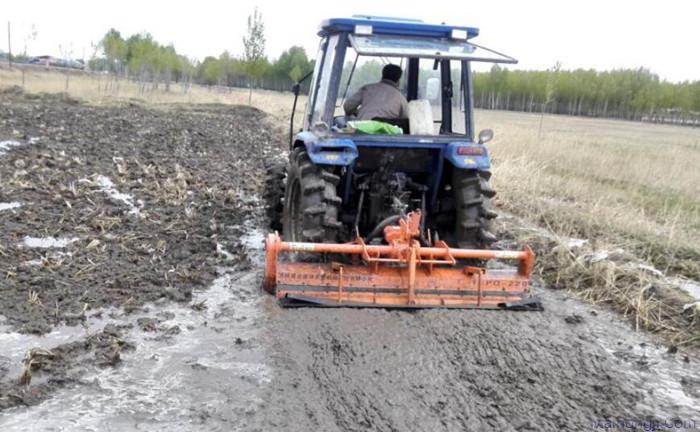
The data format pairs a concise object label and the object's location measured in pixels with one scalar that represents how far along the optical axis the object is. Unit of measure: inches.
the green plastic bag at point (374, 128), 235.6
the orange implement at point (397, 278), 212.4
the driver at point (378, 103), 250.7
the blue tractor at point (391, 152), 224.1
